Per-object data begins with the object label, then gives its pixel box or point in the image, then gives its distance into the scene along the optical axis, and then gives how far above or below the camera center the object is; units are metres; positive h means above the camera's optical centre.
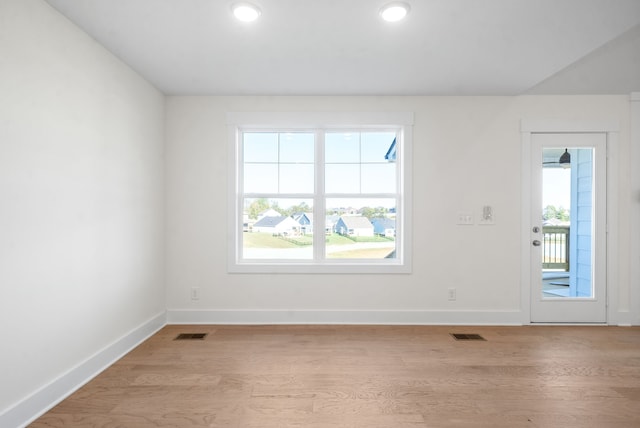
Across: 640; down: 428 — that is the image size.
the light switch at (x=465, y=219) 3.72 -0.06
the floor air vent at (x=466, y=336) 3.30 -1.23
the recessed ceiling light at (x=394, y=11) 2.08 +1.29
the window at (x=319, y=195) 3.84 +0.20
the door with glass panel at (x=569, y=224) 3.69 -0.11
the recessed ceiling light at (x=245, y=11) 2.10 +1.29
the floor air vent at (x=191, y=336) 3.29 -1.24
